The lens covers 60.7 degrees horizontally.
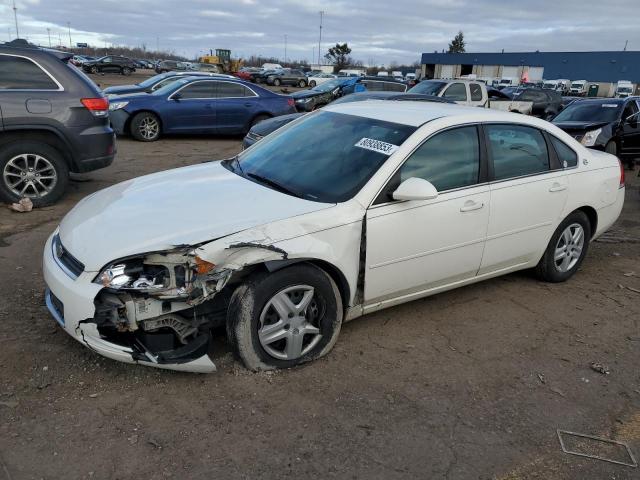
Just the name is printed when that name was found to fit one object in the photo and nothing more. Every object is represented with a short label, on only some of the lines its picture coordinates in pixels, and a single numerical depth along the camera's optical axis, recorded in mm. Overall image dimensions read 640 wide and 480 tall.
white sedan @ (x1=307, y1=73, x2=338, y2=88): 49544
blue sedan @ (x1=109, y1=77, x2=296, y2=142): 12281
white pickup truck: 14836
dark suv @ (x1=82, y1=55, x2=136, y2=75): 51841
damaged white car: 3025
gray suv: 6363
